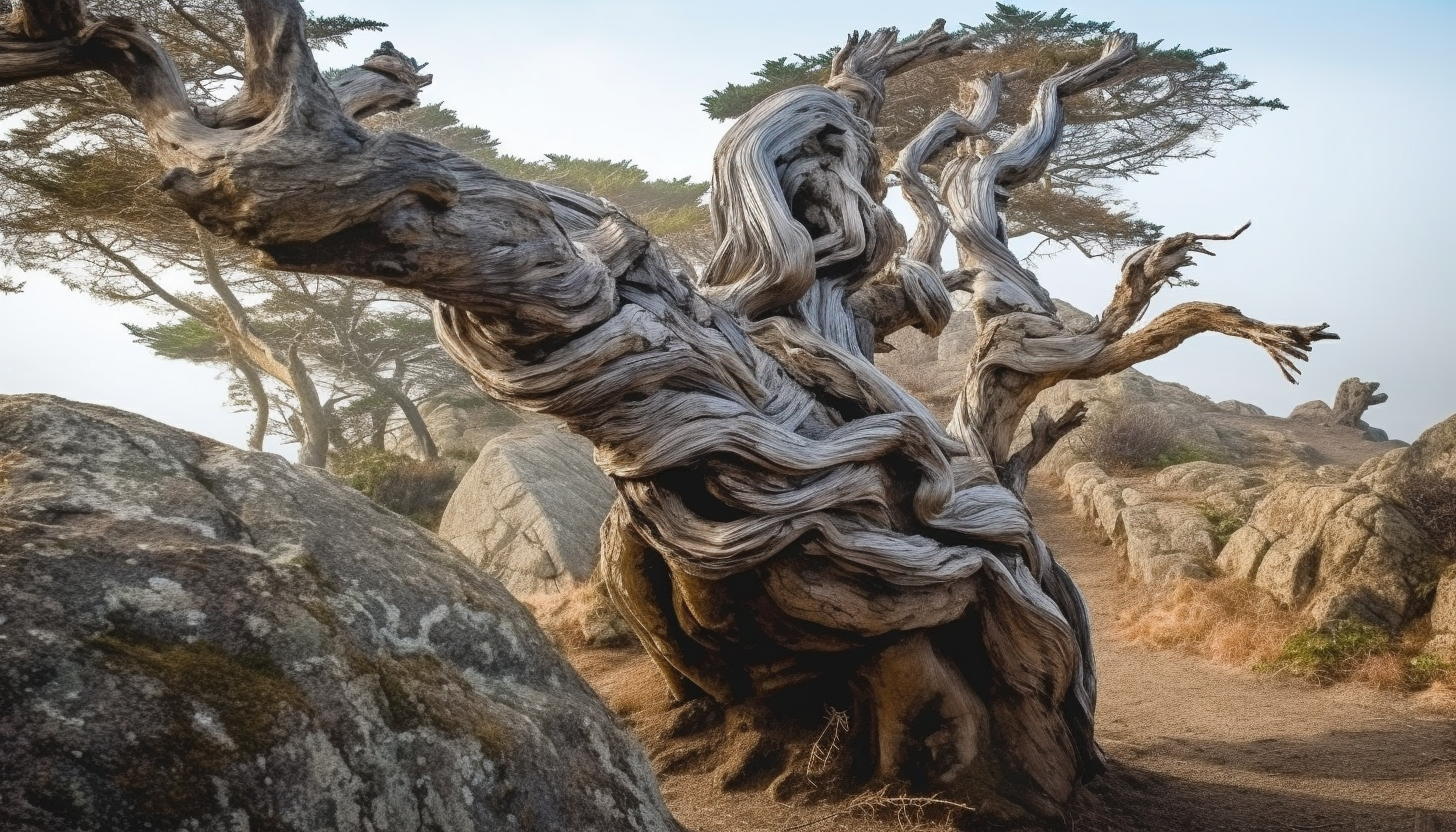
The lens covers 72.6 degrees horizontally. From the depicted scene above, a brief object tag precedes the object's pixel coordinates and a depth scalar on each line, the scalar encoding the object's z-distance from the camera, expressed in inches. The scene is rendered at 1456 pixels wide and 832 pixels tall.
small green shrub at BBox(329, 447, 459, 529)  567.2
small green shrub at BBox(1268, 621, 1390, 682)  314.0
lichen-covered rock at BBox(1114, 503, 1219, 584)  402.9
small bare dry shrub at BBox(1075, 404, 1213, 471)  569.3
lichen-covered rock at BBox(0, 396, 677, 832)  78.3
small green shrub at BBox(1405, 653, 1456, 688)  296.7
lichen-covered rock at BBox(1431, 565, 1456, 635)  309.4
